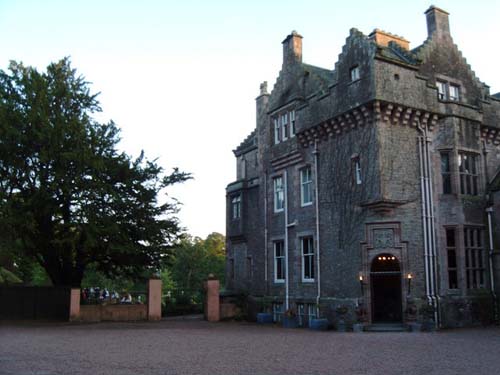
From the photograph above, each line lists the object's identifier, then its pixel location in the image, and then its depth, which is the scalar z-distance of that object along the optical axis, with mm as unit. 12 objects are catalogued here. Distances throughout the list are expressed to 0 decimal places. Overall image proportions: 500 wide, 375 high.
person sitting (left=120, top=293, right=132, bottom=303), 31475
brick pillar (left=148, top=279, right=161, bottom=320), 28625
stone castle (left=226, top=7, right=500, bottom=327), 22562
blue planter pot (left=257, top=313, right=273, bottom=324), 28078
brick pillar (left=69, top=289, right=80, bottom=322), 26562
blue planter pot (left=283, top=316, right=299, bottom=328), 25406
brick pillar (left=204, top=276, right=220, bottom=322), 29516
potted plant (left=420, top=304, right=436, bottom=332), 20828
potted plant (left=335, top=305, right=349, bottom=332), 22303
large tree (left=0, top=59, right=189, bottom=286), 26891
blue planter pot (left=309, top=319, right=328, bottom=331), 23312
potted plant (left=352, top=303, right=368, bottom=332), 21734
